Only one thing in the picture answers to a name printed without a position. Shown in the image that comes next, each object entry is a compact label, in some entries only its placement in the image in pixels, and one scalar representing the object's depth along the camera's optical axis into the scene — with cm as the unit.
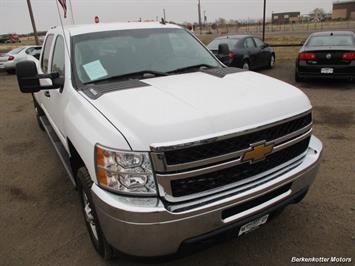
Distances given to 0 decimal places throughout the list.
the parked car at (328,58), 907
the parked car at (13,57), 1691
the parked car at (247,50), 1139
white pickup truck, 211
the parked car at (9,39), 6059
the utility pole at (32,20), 2230
